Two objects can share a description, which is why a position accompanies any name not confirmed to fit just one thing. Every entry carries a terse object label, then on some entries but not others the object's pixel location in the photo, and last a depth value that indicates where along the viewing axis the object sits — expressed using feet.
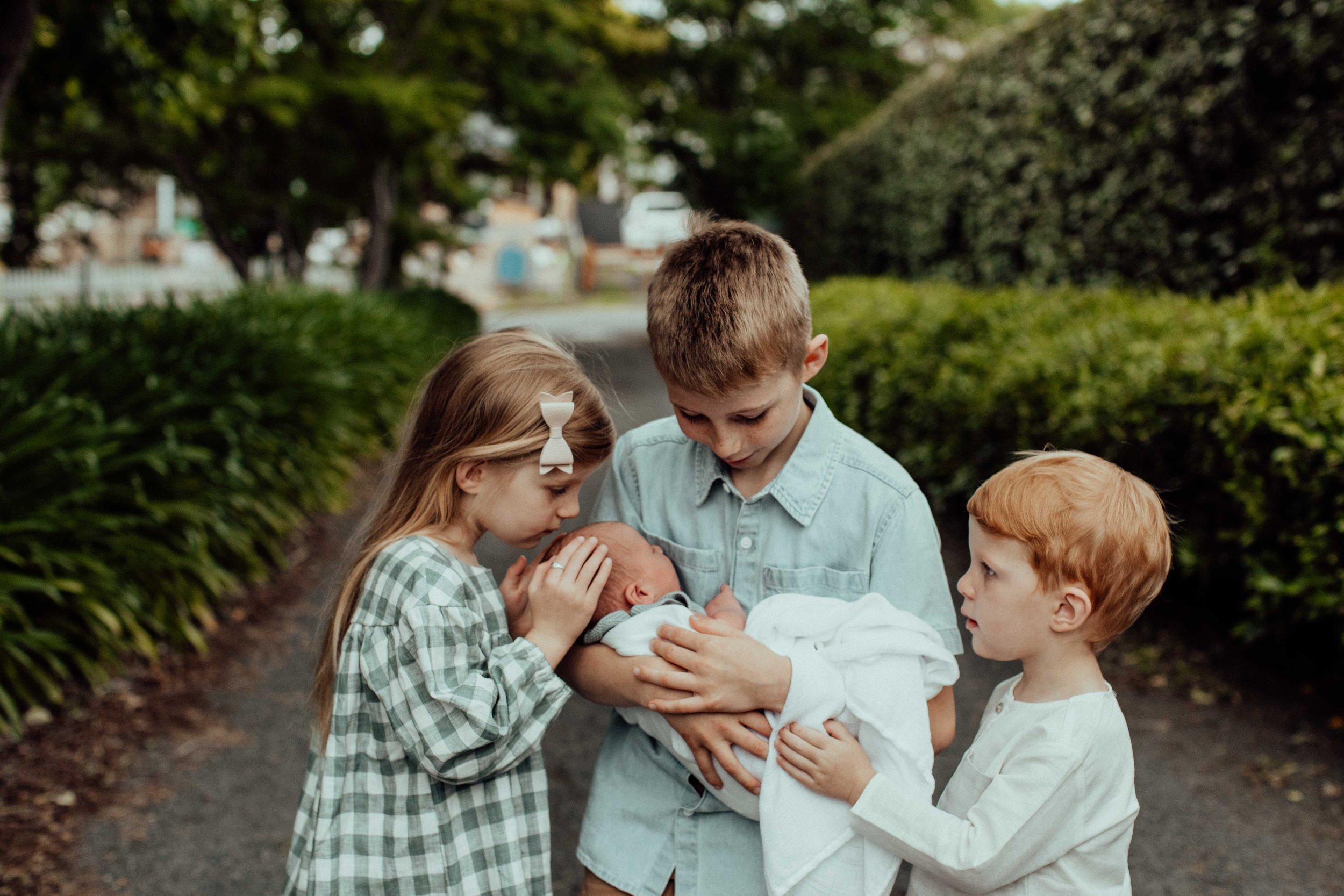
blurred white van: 143.74
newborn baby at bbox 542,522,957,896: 5.30
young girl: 5.74
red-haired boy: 5.05
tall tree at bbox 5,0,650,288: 36.35
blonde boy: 5.57
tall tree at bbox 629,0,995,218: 62.90
